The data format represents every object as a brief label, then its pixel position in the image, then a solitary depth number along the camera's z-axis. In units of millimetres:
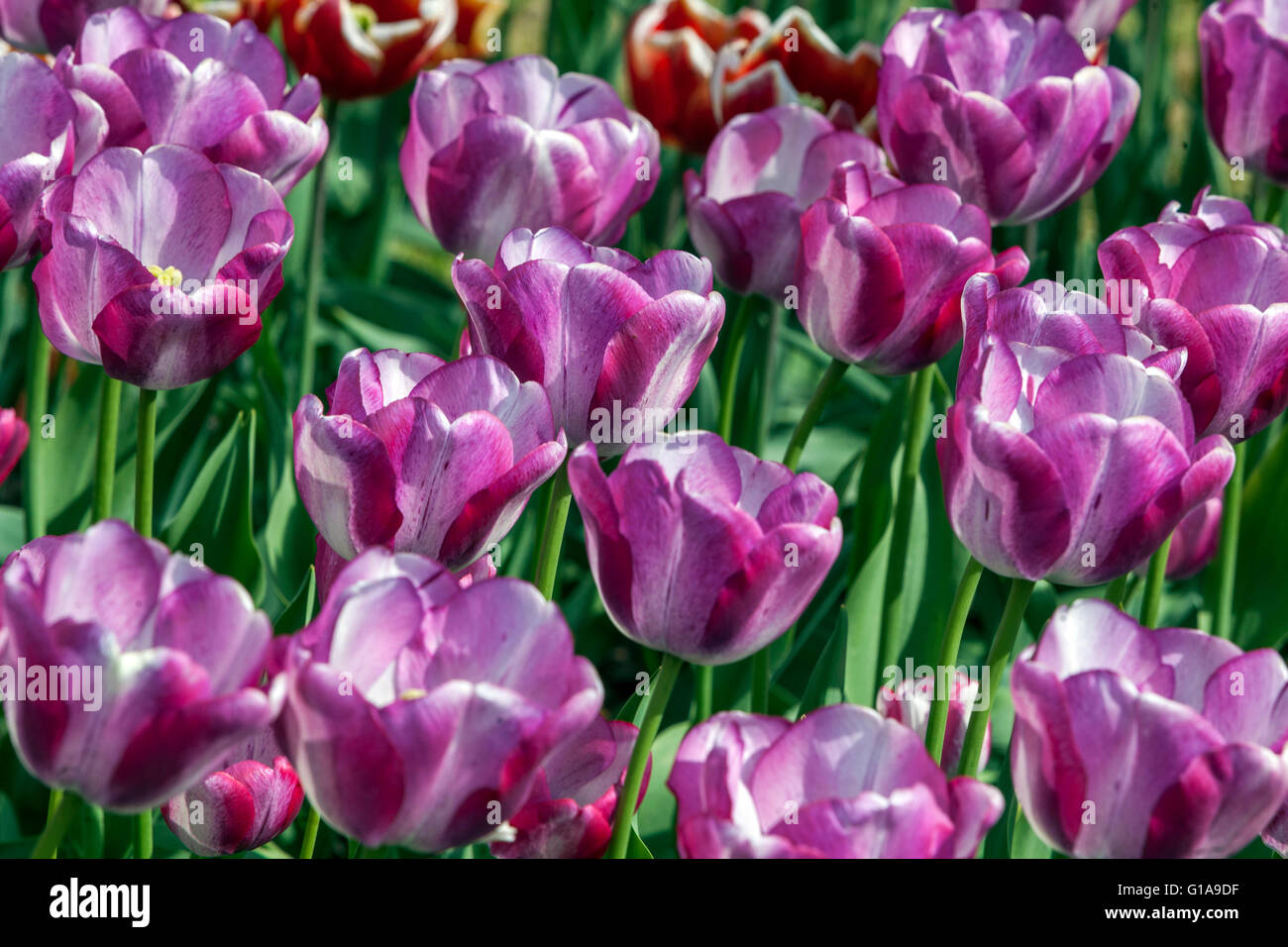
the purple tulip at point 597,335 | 877
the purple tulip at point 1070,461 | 838
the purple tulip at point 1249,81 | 1127
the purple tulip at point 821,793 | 762
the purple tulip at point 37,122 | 960
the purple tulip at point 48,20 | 1189
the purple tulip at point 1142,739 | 777
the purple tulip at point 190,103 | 1003
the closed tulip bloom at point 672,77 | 1405
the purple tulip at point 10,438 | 904
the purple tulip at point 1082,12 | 1313
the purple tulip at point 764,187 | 1065
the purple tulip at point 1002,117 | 1059
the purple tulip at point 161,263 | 899
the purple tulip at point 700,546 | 810
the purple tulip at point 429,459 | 834
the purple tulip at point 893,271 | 959
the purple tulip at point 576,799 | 820
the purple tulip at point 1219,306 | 916
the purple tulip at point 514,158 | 1035
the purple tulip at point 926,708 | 946
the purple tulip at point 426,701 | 756
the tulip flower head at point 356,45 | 1311
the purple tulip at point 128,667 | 745
